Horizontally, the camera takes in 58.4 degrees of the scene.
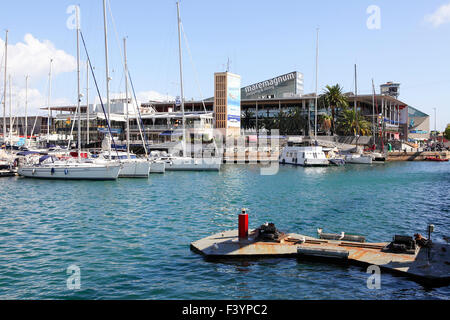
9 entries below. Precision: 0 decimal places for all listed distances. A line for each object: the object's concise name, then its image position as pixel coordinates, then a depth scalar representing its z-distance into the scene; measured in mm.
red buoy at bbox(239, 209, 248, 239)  20431
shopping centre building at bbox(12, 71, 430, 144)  113000
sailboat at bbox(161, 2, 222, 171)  67312
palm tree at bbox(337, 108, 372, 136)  115419
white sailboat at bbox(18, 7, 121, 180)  52812
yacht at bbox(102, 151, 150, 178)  56375
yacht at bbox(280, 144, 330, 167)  81250
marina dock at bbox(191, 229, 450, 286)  16156
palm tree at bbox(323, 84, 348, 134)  117812
